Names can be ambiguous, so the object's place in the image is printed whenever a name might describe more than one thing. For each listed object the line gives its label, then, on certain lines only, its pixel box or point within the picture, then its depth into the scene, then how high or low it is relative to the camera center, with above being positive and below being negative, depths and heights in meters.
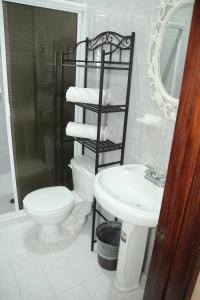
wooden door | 0.62 -0.39
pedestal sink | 1.26 -0.72
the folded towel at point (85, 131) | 1.84 -0.47
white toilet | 1.90 -1.08
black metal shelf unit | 1.62 +0.07
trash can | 1.81 -1.29
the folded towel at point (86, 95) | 1.74 -0.19
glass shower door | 1.86 -0.13
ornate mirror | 1.28 +0.12
